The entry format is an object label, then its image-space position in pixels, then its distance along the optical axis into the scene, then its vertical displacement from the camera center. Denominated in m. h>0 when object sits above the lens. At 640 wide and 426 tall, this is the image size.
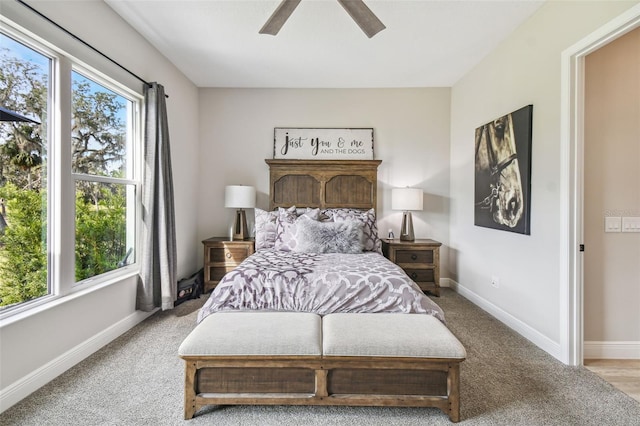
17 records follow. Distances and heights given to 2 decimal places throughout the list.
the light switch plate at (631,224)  2.18 -0.10
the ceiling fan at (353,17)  1.78 +1.26
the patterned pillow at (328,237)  3.03 -0.27
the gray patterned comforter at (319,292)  2.05 -0.58
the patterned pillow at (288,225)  3.17 -0.15
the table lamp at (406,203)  3.73 +0.11
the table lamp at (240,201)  3.74 +0.14
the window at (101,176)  2.28 +0.31
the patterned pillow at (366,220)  3.33 -0.10
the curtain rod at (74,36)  1.78 +1.24
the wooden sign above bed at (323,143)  4.07 +0.95
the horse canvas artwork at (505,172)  2.54 +0.38
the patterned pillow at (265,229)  3.38 -0.21
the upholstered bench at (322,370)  1.56 -0.86
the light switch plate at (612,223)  2.19 -0.09
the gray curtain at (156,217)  2.80 -0.05
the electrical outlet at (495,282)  2.99 -0.73
